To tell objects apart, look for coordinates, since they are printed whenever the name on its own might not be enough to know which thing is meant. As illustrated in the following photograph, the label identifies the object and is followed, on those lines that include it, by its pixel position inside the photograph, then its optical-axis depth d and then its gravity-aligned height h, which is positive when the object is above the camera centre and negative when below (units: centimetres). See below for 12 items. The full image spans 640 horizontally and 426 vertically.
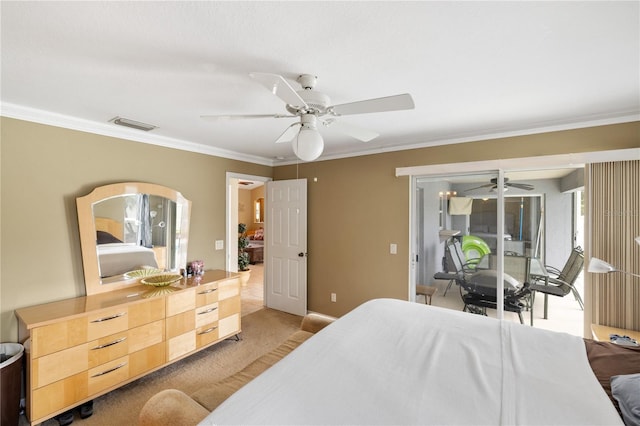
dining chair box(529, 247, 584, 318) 267 -68
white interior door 418 -53
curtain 229 -20
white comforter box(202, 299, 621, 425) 103 -75
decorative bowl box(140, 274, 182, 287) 280 -71
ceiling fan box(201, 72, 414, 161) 142 +60
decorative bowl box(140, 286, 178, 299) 260 -78
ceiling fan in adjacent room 288 +29
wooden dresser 193 -105
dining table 288 -59
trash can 184 -122
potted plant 587 -109
